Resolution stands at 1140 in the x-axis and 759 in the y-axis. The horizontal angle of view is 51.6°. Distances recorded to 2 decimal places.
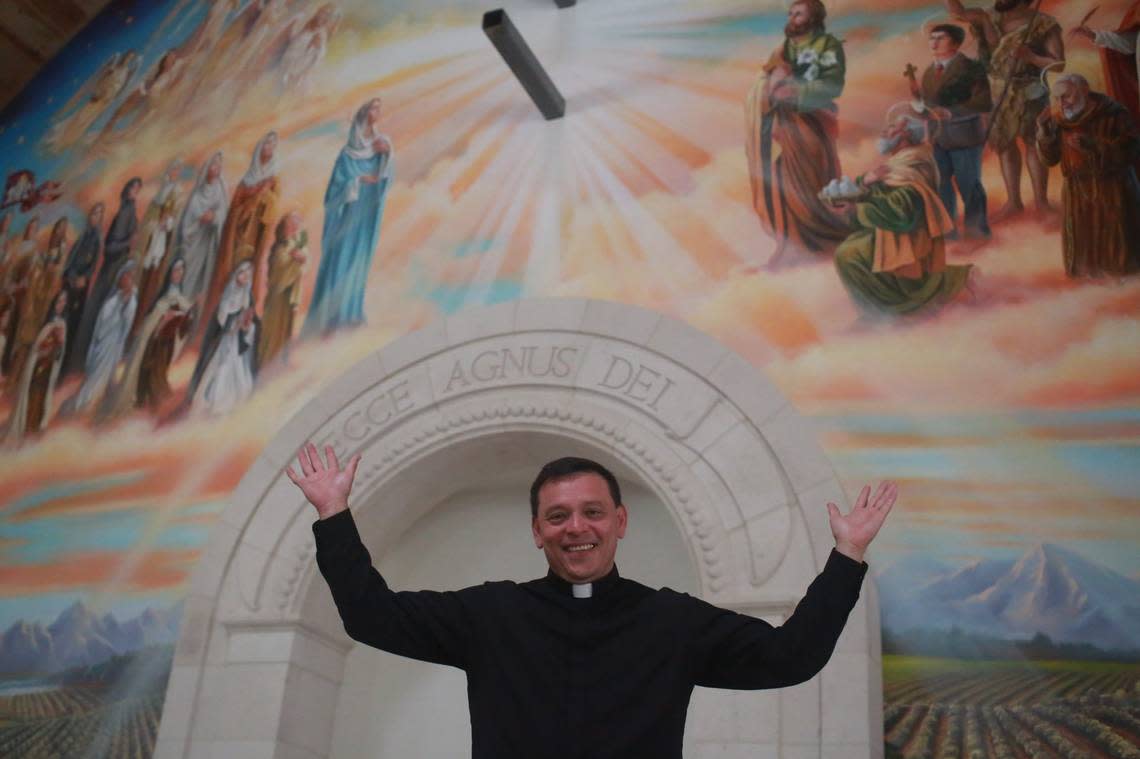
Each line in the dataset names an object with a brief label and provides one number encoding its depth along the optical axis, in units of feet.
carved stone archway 16.60
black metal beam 20.02
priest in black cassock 7.39
